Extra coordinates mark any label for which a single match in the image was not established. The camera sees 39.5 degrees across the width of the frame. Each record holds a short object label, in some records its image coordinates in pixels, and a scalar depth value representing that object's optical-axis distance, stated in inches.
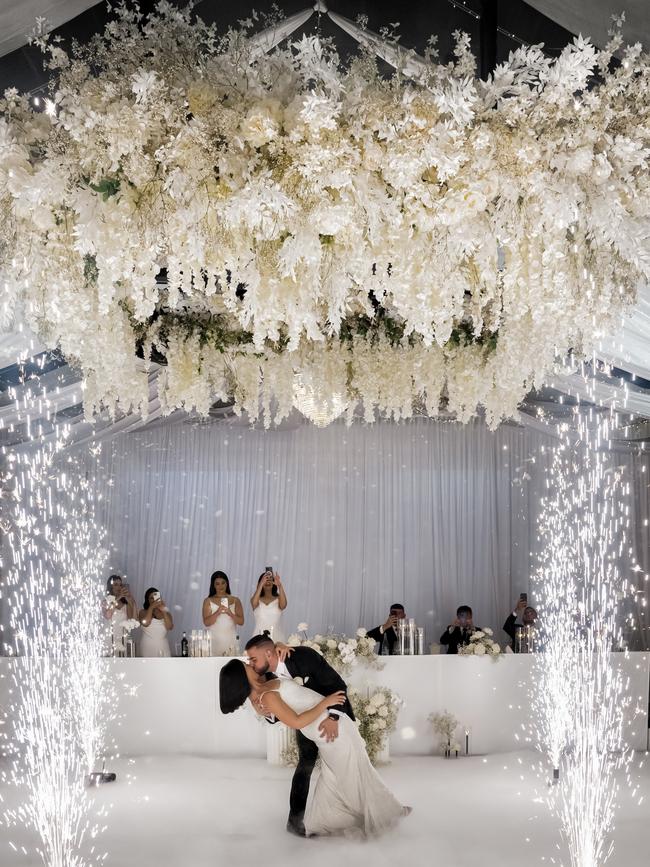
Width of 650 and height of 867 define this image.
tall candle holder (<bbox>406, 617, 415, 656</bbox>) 269.0
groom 188.9
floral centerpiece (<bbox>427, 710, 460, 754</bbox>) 260.8
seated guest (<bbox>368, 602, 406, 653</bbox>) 299.9
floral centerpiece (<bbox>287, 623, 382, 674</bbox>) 246.7
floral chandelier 88.9
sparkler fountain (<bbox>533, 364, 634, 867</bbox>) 240.1
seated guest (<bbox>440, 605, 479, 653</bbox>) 307.9
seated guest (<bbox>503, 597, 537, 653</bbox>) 309.0
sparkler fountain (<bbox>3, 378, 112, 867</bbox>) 207.9
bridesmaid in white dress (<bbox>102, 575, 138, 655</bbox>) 297.1
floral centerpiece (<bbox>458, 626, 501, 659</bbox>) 265.0
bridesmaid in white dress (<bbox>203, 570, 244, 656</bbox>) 288.0
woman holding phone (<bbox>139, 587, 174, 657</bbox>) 289.3
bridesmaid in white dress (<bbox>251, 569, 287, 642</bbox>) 290.0
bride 182.1
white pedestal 251.1
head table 260.2
